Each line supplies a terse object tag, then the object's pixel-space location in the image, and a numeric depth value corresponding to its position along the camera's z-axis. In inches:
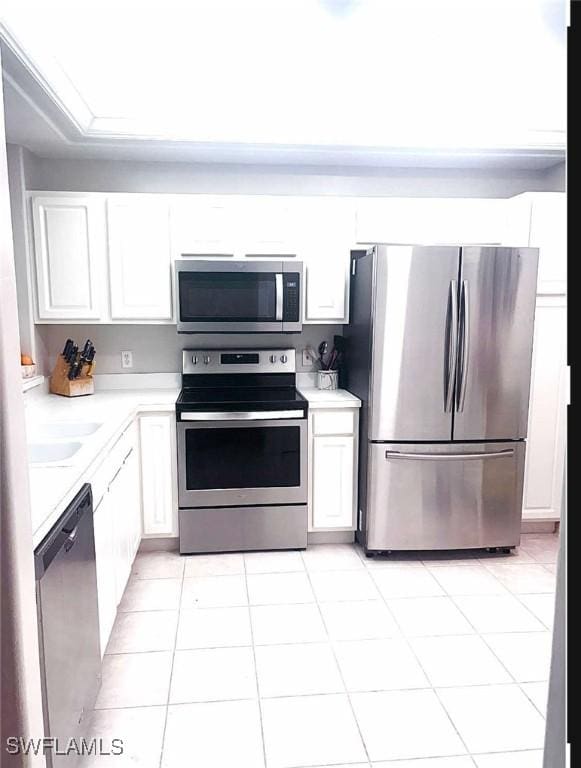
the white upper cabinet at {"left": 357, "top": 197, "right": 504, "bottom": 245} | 122.8
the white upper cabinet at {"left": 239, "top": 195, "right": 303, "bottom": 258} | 121.2
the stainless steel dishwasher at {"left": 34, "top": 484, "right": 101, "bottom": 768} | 48.5
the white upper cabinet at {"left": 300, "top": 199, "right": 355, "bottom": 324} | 122.9
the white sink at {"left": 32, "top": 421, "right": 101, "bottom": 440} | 93.9
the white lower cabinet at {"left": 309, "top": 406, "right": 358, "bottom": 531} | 119.0
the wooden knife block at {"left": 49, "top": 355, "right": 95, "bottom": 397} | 121.8
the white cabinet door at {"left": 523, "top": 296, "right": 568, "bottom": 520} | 121.9
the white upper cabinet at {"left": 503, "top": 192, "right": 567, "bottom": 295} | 120.6
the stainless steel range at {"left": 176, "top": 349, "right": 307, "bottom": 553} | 114.0
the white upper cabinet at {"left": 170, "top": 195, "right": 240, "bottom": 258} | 119.3
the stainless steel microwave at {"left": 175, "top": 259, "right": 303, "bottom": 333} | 118.4
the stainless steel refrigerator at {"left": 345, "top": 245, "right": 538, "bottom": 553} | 108.3
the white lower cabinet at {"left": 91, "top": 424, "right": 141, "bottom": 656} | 75.8
